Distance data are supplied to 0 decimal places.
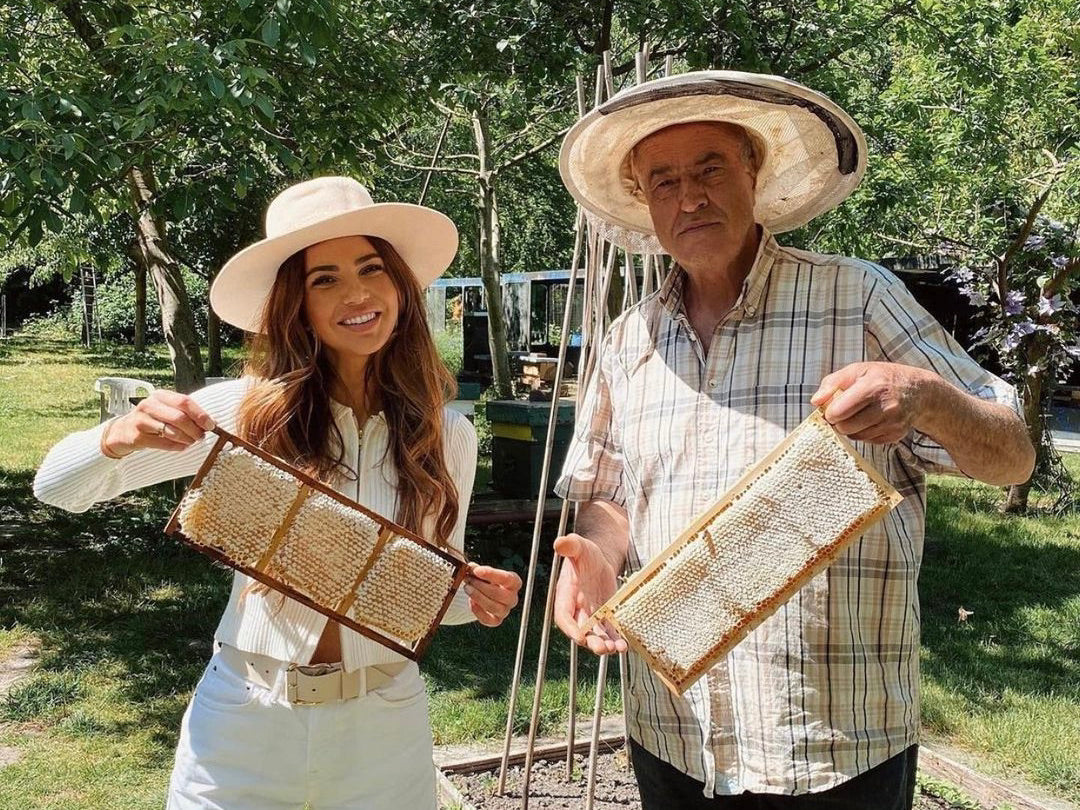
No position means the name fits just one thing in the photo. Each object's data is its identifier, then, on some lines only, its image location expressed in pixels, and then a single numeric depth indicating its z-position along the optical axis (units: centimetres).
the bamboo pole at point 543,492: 411
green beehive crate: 819
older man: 224
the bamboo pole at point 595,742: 378
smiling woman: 234
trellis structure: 383
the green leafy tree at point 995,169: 967
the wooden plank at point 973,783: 444
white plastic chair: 930
